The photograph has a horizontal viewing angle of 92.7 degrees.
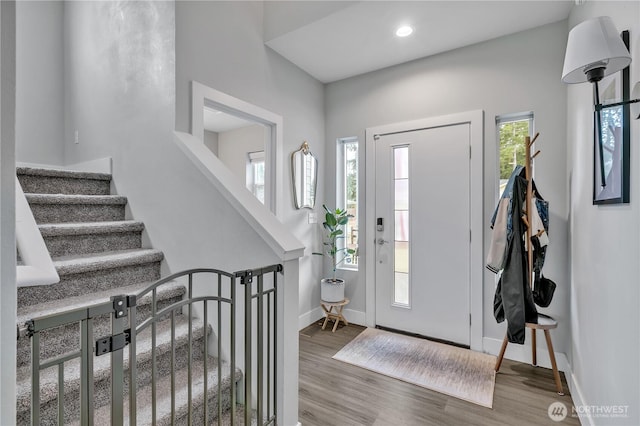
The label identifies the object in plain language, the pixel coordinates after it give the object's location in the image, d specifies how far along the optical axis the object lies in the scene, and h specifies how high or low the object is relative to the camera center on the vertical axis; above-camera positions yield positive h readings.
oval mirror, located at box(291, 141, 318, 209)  3.16 +0.39
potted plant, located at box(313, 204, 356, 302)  3.14 -0.42
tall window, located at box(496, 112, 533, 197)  2.64 +0.63
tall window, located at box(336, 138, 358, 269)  3.49 +0.29
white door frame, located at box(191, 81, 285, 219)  2.21 +0.78
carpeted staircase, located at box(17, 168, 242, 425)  1.29 -0.45
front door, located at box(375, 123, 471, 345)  2.80 -0.19
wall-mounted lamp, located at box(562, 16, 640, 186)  1.12 +0.60
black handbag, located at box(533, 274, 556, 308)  2.12 -0.56
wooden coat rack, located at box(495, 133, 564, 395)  2.06 -0.34
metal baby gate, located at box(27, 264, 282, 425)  0.93 -0.66
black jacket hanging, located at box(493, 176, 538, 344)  1.99 -0.48
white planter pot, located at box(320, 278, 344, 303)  3.14 -0.82
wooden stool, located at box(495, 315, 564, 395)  2.06 -0.86
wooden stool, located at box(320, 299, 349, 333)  3.13 -1.05
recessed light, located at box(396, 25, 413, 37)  2.50 +1.52
